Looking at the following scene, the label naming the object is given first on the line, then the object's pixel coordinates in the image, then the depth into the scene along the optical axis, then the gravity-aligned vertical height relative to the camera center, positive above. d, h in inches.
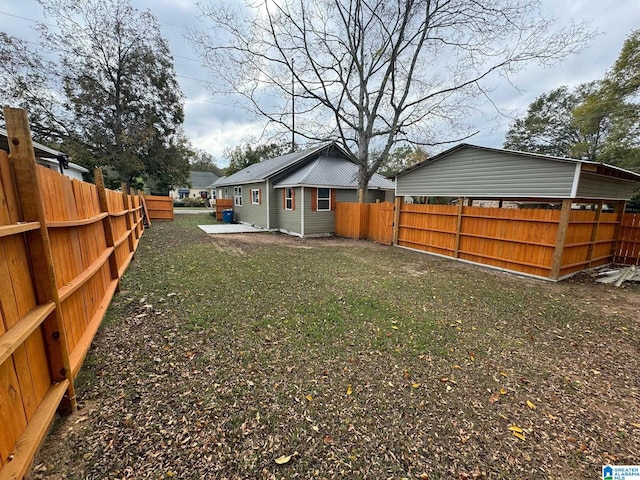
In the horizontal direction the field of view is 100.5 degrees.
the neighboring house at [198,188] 1818.4 +56.2
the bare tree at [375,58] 411.2 +229.8
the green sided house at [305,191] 517.3 +11.2
